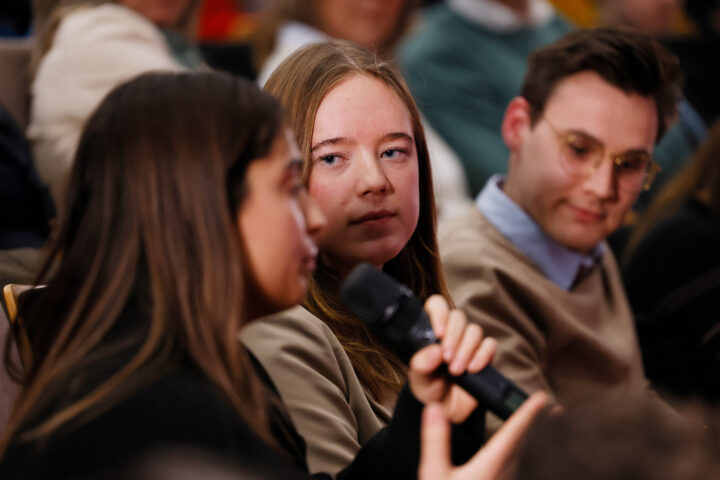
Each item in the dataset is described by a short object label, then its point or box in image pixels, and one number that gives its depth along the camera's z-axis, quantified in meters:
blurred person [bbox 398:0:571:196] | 5.23
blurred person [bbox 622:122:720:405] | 4.27
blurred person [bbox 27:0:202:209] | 4.37
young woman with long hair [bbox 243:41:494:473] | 3.80
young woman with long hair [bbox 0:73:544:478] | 3.48
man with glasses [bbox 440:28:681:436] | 4.06
